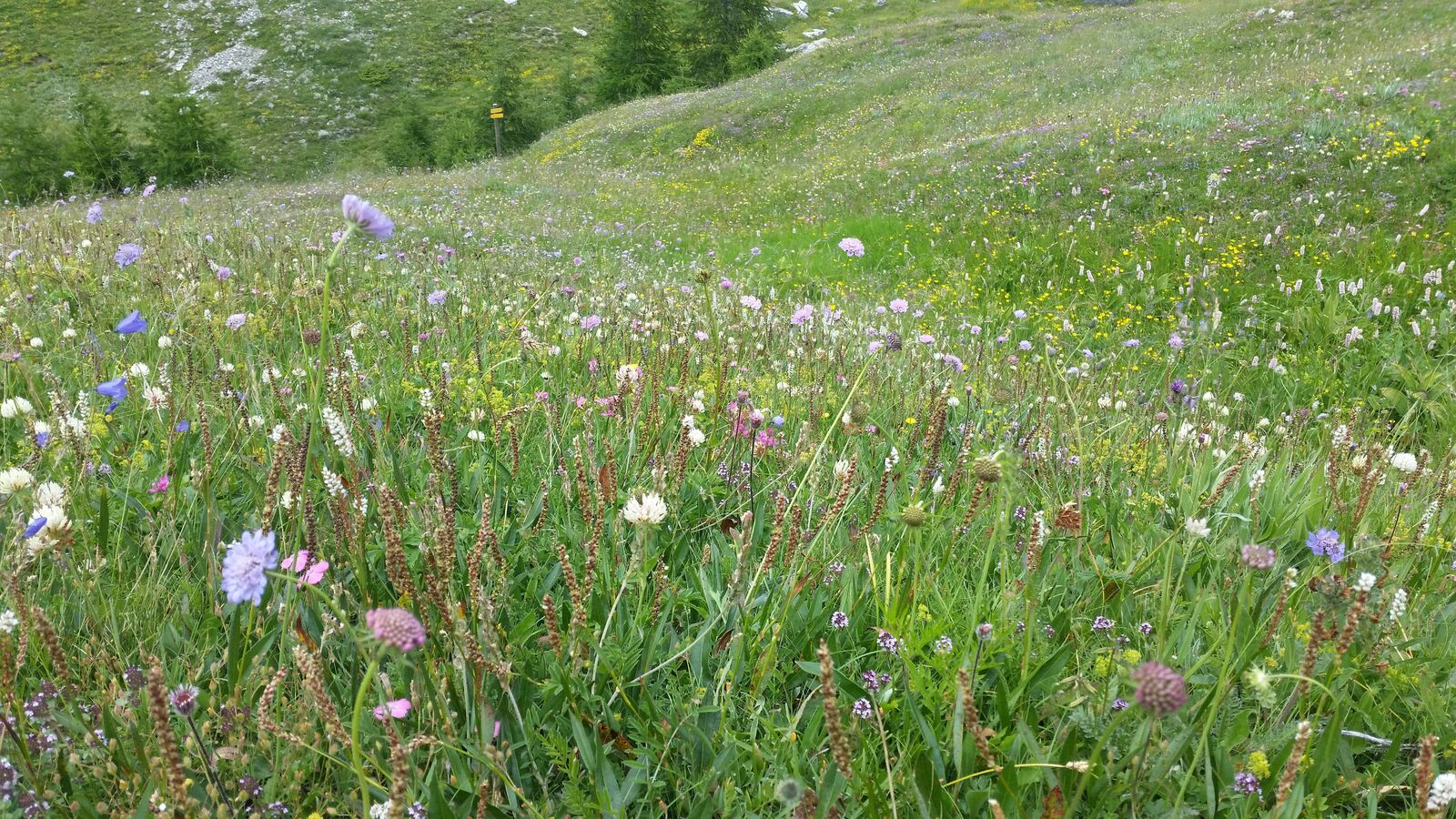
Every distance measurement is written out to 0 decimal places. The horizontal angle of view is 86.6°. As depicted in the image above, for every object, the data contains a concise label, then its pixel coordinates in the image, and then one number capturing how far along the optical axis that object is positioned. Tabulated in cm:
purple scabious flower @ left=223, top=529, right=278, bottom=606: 103
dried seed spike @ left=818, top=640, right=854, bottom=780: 84
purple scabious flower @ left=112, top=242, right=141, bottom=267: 337
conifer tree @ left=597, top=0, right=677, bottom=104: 3803
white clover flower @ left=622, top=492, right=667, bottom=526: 142
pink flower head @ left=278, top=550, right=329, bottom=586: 135
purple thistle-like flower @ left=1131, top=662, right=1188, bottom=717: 85
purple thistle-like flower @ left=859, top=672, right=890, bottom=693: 153
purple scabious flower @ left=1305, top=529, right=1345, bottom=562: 157
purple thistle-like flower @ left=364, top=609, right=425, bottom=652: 79
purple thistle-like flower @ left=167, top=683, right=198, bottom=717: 108
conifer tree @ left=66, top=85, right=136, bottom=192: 2208
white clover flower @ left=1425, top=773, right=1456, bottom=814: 96
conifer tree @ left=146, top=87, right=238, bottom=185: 2470
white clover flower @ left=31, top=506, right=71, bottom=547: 127
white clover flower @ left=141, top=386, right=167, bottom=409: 222
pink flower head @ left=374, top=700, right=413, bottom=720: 134
